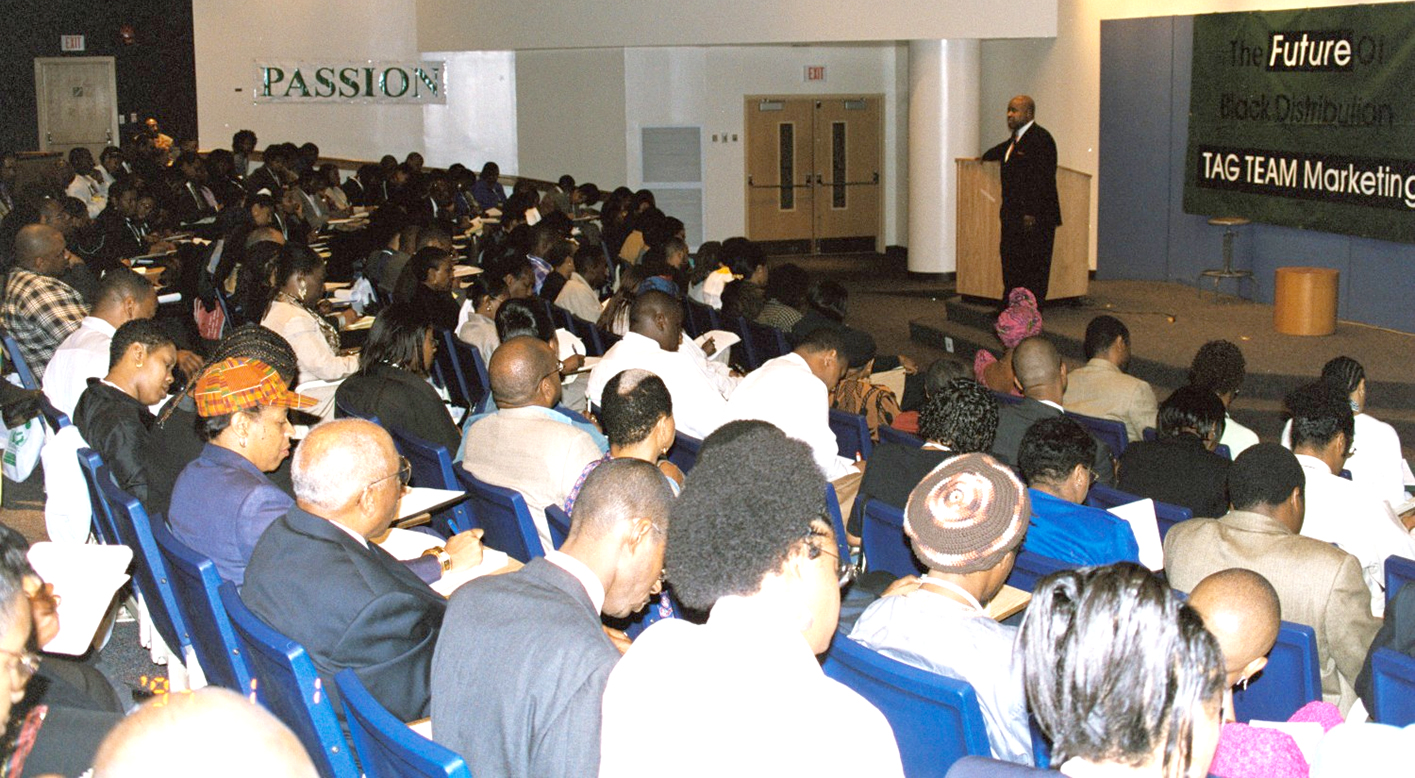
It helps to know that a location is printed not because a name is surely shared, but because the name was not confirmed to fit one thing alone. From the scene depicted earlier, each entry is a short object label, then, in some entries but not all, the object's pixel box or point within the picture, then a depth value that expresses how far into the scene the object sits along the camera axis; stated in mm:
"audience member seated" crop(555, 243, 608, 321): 8344
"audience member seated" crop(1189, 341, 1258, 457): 5453
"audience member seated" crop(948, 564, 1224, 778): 1843
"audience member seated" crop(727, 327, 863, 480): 5062
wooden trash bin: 9516
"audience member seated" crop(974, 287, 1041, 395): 6277
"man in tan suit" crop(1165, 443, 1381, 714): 3410
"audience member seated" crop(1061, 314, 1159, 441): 5707
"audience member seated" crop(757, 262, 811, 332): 7414
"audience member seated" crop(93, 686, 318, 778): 1444
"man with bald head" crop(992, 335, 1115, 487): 5074
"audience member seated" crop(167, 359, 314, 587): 3484
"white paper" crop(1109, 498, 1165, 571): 3894
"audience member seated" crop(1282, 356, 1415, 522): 5055
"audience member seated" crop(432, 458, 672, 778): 2268
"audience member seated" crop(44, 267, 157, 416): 5539
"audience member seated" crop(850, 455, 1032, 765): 2654
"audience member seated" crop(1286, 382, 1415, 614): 4121
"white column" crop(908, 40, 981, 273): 13297
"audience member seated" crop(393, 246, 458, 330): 7512
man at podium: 9969
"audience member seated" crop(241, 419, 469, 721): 2791
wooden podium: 11070
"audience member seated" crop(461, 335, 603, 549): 4227
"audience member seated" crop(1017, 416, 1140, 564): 3787
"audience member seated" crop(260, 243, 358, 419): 6309
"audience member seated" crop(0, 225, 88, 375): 6445
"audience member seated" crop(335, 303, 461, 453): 5078
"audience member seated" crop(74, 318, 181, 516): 4293
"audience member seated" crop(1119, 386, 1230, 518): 4484
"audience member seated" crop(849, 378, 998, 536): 4207
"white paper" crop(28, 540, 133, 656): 3080
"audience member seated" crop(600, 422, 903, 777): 1854
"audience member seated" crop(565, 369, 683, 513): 3959
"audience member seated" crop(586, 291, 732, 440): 5672
